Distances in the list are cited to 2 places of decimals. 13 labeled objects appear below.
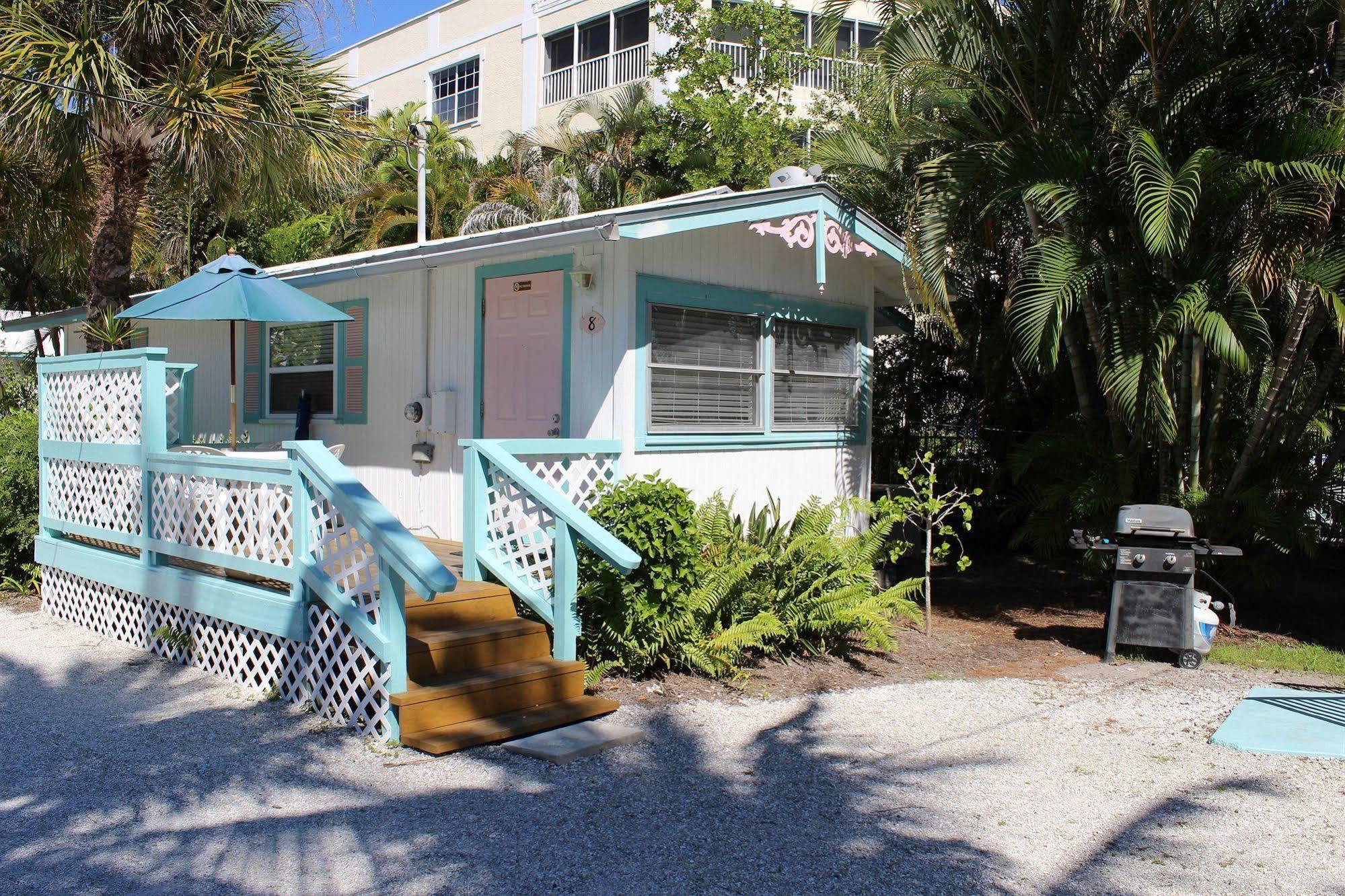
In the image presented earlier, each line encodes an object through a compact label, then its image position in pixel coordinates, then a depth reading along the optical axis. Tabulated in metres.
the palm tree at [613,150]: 21.31
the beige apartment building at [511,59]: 24.91
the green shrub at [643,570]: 6.32
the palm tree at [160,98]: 9.16
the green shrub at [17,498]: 9.33
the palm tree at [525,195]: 21.27
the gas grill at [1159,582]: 7.48
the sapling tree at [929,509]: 8.36
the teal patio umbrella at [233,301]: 7.97
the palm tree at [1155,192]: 7.75
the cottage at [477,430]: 5.88
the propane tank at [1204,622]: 7.64
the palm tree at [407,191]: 23.03
